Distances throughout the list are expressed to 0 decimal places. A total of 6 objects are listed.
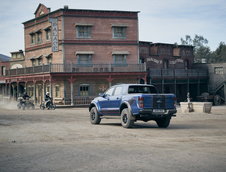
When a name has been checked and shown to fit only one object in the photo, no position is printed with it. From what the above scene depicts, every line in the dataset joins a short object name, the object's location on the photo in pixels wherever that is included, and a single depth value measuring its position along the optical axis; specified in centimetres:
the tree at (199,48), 9181
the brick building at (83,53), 3916
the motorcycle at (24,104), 3325
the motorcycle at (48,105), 3269
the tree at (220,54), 8556
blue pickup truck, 1516
